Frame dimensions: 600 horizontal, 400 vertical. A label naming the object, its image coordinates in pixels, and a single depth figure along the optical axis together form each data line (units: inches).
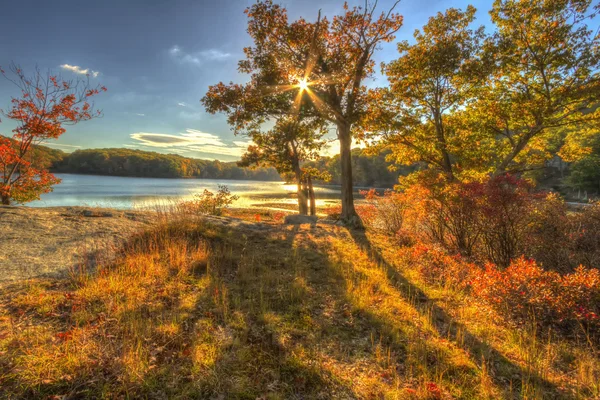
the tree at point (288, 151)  673.0
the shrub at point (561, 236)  219.0
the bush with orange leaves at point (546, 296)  144.3
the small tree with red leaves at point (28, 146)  369.4
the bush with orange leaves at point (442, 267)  219.6
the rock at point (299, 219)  538.2
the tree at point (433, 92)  483.5
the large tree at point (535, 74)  418.9
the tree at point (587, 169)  1363.2
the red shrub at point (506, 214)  246.4
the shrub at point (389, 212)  438.3
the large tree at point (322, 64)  412.2
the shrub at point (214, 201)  768.9
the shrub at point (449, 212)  279.0
